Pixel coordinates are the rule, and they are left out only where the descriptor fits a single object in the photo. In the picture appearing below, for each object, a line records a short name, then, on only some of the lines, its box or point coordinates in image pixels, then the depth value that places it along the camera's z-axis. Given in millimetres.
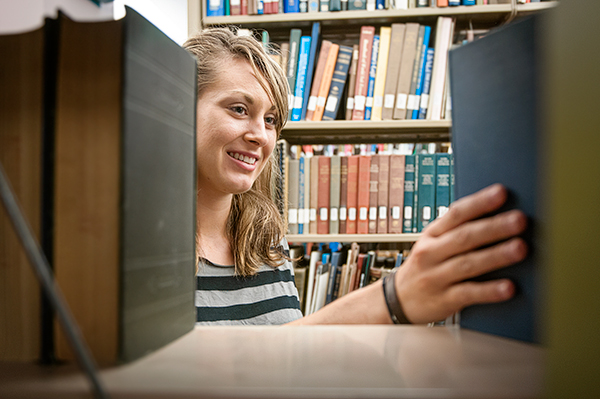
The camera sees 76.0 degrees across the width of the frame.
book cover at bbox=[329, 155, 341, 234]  1546
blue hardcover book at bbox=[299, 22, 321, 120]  1558
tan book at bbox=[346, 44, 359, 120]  1560
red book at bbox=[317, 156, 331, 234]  1555
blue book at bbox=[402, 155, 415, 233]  1524
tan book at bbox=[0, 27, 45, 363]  280
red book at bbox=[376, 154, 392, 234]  1530
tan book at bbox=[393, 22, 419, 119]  1524
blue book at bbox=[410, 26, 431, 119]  1533
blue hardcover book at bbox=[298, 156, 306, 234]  1562
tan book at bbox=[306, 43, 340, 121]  1553
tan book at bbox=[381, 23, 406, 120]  1529
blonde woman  1027
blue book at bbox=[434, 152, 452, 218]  1521
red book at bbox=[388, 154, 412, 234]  1524
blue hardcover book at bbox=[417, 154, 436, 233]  1519
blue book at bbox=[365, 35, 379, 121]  1543
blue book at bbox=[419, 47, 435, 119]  1534
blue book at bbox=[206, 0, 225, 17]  1585
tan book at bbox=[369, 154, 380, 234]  1534
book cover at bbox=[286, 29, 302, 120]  1570
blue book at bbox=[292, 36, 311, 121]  1562
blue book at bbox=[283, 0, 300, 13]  1558
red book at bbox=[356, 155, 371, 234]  1533
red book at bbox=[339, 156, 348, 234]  1548
